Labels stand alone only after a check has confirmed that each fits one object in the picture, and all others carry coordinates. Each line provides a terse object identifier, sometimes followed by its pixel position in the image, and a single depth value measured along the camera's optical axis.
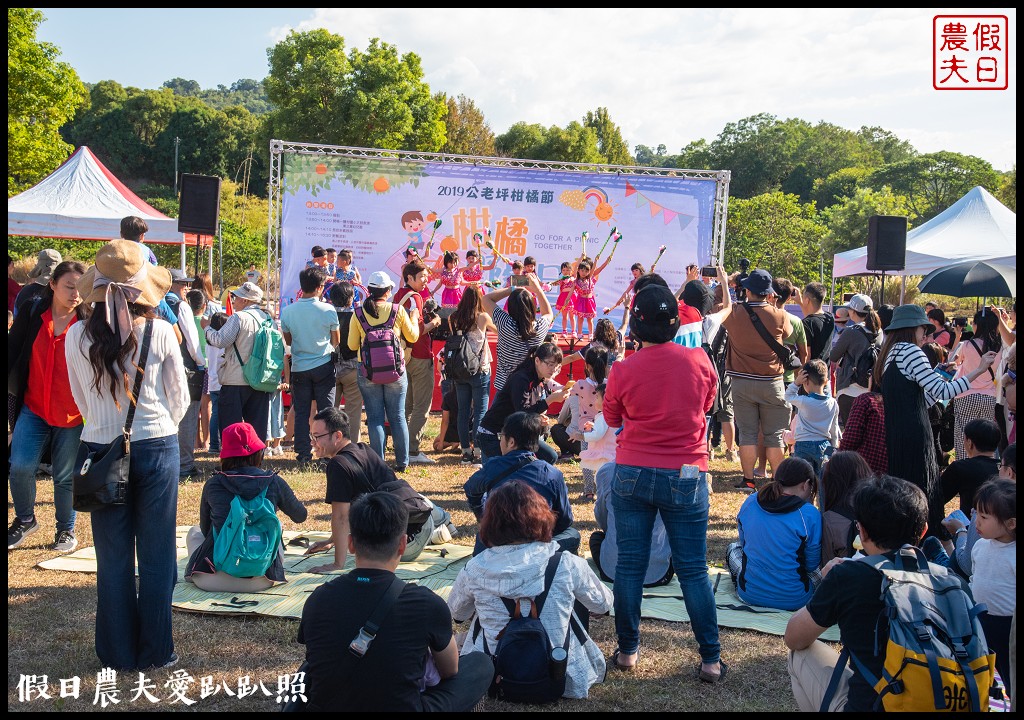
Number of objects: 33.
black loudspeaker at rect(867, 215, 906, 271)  11.03
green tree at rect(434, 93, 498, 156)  48.53
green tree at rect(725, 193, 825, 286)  39.09
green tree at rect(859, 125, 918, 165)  75.75
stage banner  12.52
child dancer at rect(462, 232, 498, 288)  12.90
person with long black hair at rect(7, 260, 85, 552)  4.98
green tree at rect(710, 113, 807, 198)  63.66
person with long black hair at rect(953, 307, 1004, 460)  7.34
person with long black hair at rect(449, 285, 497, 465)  7.39
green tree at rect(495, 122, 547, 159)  54.25
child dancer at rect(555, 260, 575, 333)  12.92
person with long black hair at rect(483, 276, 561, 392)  6.52
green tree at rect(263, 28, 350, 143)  38.22
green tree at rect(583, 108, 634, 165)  64.19
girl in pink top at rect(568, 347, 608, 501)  6.22
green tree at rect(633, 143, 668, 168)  129.25
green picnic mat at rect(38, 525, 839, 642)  4.34
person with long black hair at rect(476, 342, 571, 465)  5.58
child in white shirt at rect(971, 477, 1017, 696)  3.35
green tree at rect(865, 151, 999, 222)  49.62
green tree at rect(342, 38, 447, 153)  37.25
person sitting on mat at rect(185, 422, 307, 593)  4.50
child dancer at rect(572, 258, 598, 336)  13.05
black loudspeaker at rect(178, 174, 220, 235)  9.82
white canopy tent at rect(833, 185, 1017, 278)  12.64
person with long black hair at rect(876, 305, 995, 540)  4.79
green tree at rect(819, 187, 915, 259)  39.34
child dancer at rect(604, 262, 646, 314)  12.59
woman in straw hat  3.41
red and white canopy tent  12.08
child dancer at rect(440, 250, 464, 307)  12.26
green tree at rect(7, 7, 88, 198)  19.56
